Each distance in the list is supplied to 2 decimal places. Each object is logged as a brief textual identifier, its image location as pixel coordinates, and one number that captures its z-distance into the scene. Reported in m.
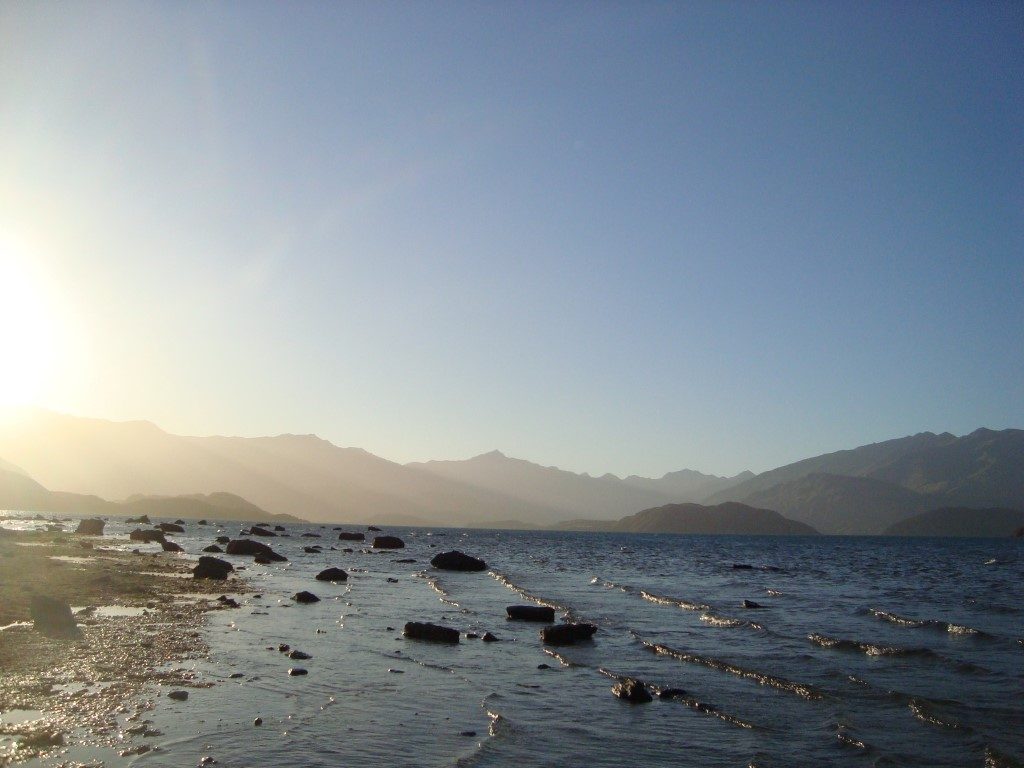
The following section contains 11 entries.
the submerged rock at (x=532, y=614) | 34.22
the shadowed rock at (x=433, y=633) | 26.67
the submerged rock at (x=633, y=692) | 18.48
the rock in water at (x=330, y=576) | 49.91
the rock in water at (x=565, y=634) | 27.34
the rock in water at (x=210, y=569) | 45.34
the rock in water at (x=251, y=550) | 66.94
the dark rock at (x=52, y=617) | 22.47
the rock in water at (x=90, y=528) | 90.81
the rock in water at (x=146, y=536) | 81.53
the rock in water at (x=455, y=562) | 67.12
